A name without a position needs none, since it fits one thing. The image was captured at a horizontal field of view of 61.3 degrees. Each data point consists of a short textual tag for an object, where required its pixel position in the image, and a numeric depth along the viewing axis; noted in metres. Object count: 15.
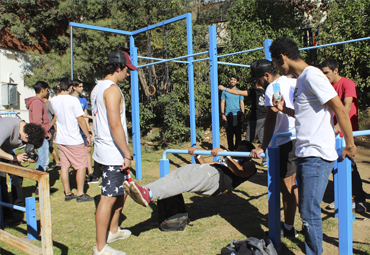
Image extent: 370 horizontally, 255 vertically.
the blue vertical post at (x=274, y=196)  2.72
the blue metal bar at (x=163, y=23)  5.61
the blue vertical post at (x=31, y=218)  2.61
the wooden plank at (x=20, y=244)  2.33
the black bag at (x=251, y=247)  2.56
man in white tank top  2.77
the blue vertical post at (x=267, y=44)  4.58
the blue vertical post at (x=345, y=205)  2.37
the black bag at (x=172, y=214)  3.43
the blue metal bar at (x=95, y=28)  5.85
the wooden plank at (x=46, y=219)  2.21
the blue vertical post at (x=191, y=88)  5.71
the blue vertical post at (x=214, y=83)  4.95
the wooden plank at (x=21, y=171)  2.25
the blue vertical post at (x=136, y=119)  6.02
